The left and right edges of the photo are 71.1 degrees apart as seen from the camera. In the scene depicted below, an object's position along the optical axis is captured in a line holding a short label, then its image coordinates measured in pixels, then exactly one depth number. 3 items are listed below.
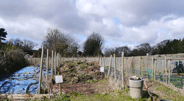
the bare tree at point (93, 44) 40.66
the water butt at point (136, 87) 5.53
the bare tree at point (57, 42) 27.35
